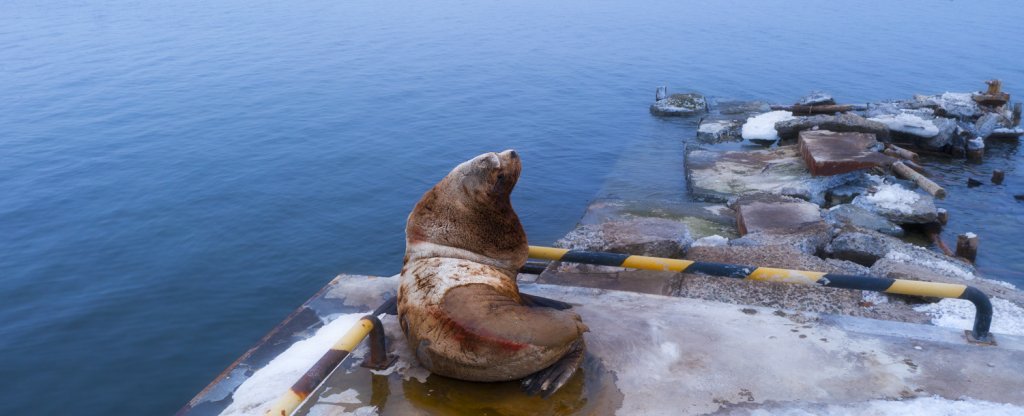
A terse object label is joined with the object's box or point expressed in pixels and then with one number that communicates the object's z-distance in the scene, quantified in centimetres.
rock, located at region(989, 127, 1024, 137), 1588
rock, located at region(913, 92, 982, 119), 1650
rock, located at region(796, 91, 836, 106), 1609
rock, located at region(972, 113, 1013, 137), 1578
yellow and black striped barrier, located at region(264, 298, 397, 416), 331
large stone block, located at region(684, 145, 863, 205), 1108
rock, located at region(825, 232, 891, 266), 748
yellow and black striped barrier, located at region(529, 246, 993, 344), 425
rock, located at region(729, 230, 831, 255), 760
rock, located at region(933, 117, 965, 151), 1442
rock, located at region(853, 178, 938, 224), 991
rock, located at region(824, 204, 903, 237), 935
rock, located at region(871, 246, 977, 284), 654
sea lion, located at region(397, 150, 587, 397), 374
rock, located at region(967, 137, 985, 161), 1449
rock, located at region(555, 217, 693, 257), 653
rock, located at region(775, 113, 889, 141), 1345
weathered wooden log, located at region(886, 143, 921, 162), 1306
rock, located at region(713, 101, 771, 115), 1916
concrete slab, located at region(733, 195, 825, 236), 824
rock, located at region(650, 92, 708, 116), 1914
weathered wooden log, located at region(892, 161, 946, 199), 1101
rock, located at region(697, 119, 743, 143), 1633
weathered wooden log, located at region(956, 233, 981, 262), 897
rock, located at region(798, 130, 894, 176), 1119
